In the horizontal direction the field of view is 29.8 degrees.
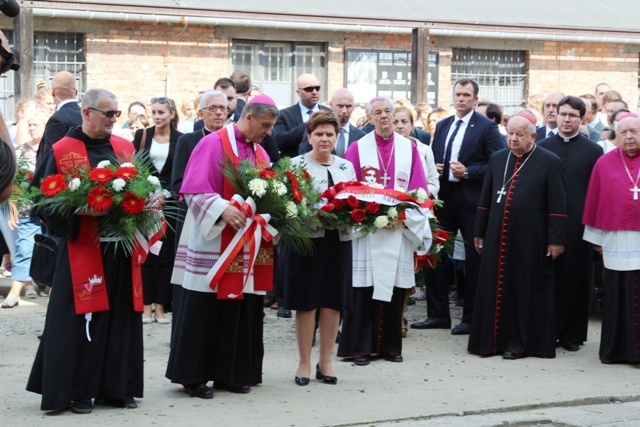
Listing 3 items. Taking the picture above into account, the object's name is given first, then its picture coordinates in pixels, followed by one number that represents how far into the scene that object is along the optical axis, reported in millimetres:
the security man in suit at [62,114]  9359
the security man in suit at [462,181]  11156
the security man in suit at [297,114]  11523
